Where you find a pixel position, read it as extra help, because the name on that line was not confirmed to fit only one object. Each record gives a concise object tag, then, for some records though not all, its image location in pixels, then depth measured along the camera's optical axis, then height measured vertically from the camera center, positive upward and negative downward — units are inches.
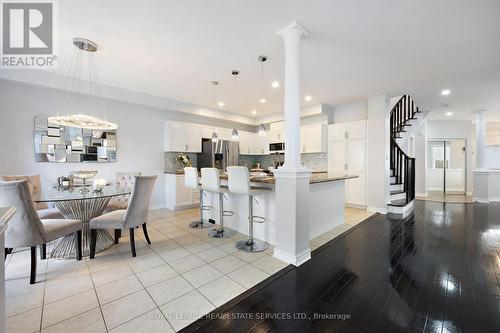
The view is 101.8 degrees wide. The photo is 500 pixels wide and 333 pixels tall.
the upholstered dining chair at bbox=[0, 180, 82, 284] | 75.3 -23.2
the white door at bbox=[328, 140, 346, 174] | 213.8 +9.9
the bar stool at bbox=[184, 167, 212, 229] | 140.3 -13.7
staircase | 204.6 +2.7
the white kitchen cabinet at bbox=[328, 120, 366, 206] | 199.8 +11.3
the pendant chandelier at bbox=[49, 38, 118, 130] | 107.0 +63.2
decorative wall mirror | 146.5 +17.6
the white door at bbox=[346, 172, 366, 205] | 199.5 -24.9
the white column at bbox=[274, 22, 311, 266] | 95.1 -7.0
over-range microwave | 248.1 +22.7
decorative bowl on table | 115.8 -5.5
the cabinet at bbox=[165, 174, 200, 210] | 196.2 -29.1
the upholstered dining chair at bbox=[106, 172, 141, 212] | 138.0 -12.8
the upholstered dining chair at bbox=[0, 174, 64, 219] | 109.4 -24.7
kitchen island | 118.8 -28.4
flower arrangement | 214.8 +5.4
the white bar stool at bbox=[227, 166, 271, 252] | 107.1 -13.7
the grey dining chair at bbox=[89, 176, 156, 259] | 99.5 -25.8
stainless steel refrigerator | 221.5 +12.2
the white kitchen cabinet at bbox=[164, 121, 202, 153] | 204.7 +29.2
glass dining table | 101.3 -25.2
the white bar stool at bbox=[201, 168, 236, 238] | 123.5 -13.4
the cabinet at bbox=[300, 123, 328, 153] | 218.2 +29.8
